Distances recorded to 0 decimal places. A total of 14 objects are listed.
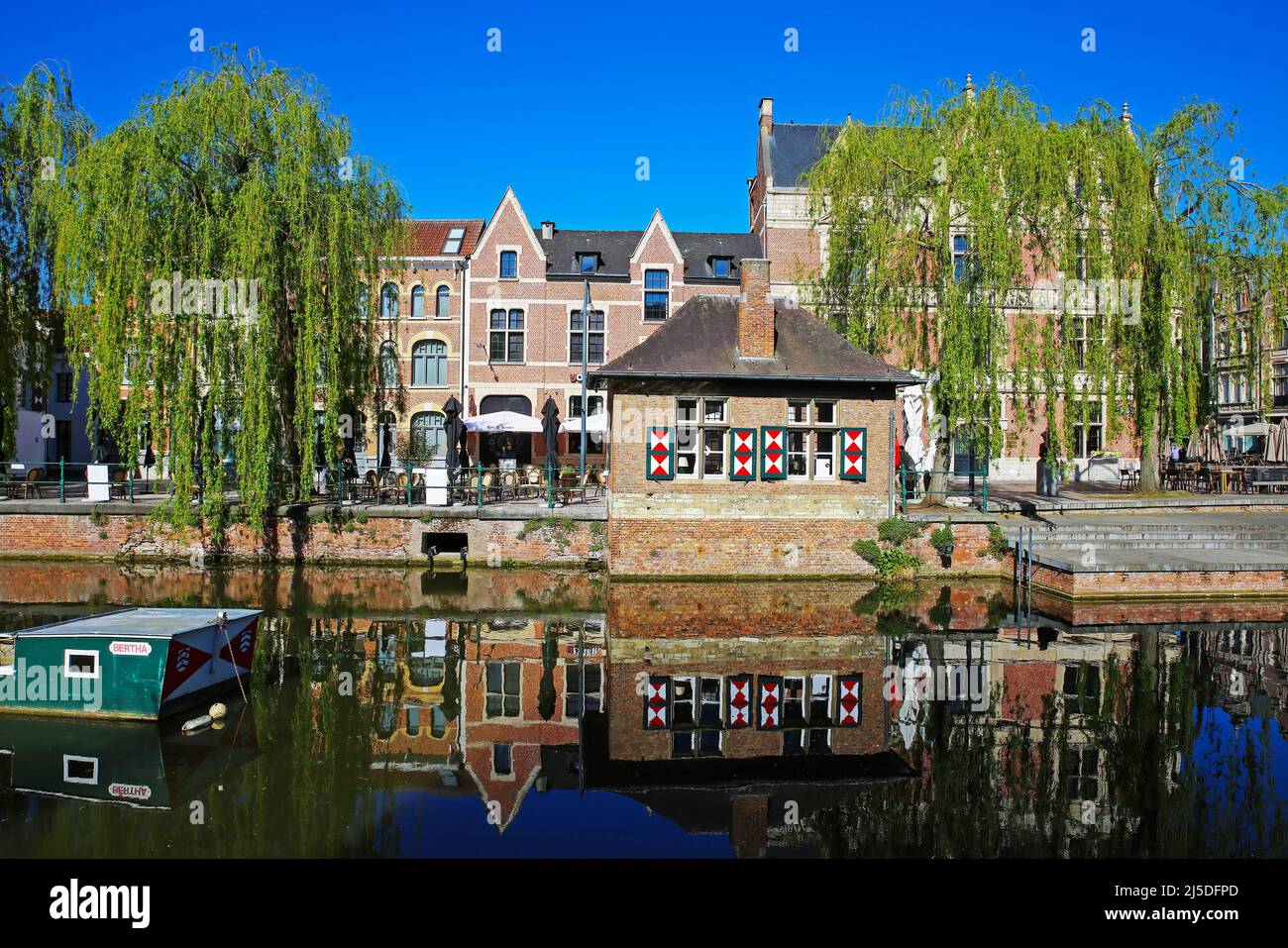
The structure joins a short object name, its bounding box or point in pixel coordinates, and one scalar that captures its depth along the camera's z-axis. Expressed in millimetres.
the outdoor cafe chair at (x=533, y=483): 19891
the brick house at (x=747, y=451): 15945
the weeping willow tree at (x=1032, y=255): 17219
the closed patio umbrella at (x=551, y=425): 19806
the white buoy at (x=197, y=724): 8047
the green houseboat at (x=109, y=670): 8164
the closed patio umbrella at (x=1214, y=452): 23709
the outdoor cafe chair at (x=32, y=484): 18569
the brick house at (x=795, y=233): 27428
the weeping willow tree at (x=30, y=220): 17500
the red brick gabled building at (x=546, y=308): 28750
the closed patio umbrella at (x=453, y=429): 19953
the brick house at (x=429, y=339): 28703
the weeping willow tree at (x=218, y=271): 15227
